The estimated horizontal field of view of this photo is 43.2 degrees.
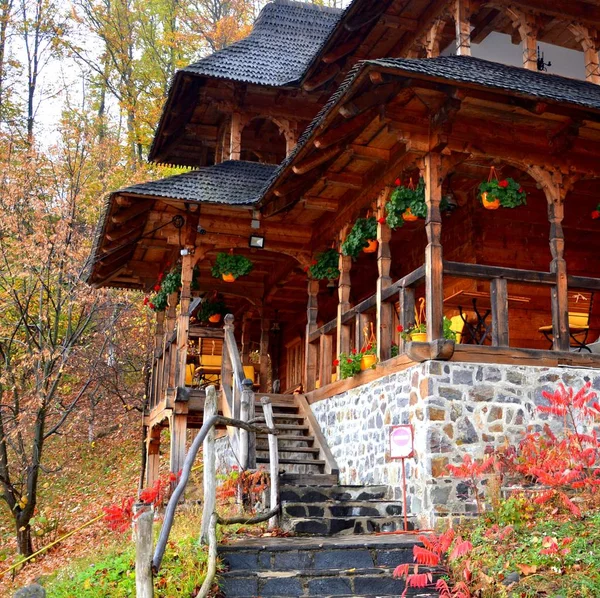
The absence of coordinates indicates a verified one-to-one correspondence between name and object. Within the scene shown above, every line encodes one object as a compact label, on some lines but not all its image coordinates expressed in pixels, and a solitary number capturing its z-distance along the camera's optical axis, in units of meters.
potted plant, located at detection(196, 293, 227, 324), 15.75
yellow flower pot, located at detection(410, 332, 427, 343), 8.51
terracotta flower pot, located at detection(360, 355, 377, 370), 9.77
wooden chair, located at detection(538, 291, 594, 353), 9.59
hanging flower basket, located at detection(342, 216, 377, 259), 10.55
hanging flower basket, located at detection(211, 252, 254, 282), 12.72
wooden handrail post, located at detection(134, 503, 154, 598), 5.21
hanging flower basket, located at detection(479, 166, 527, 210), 9.03
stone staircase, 6.18
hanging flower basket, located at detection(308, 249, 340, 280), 12.12
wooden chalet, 8.36
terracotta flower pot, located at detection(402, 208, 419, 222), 9.16
